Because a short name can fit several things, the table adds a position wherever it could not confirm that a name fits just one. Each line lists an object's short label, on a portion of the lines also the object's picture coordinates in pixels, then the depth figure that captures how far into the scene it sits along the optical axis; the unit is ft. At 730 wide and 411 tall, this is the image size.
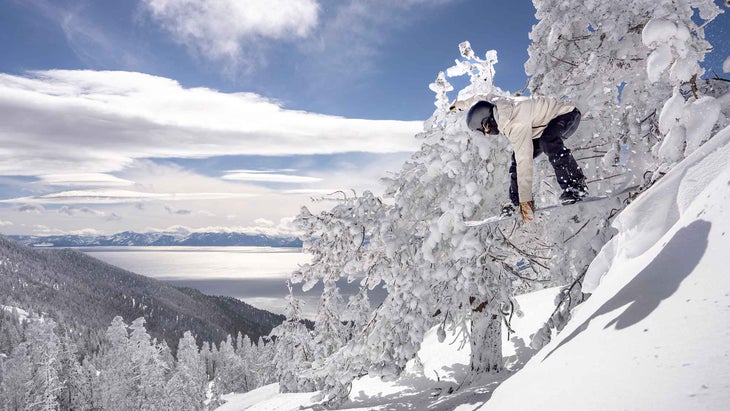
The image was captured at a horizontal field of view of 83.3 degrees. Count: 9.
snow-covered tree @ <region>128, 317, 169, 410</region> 157.38
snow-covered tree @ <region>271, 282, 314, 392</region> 76.79
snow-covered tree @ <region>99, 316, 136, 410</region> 172.86
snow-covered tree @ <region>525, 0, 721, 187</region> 18.21
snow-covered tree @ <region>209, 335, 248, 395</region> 276.00
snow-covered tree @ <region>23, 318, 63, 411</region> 146.41
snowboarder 15.98
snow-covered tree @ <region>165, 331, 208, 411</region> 152.76
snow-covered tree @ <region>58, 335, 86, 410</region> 196.03
